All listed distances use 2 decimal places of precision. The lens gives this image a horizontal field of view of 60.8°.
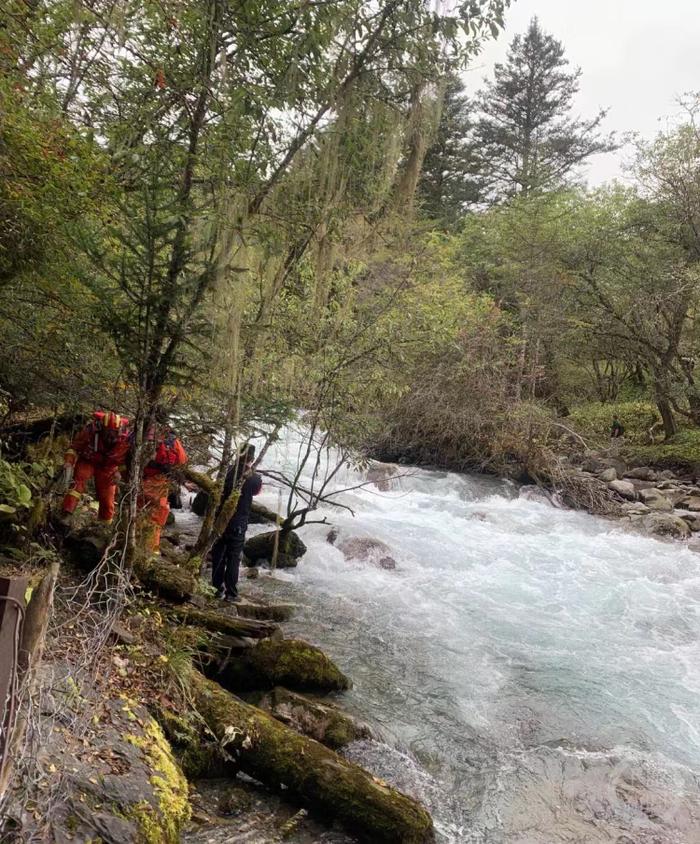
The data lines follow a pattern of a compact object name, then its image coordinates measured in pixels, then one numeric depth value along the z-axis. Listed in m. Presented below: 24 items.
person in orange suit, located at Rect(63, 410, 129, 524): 6.21
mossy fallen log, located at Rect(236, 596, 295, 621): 6.84
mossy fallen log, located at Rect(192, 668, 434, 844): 3.85
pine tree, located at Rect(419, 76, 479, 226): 26.36
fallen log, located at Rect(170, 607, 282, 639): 5.57
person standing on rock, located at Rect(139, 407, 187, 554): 5.88
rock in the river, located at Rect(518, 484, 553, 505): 15.41
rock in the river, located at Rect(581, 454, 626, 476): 17.50
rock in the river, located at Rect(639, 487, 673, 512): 14.48
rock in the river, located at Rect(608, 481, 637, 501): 15.30
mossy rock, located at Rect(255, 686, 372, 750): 4.81
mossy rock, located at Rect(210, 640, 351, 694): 5.30
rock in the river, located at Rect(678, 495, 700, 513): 14.44
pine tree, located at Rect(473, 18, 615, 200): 28.72
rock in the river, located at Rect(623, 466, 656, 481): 17.16
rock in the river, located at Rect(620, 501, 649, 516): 14.13
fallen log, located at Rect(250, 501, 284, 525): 10.98
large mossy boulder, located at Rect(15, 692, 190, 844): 2.66
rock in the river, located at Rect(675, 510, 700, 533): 13.33
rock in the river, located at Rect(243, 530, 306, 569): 9.35
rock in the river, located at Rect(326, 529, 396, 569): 10.15
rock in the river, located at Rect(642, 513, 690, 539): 12.84
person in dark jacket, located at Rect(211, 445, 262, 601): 7.29
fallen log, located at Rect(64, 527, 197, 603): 5.59
